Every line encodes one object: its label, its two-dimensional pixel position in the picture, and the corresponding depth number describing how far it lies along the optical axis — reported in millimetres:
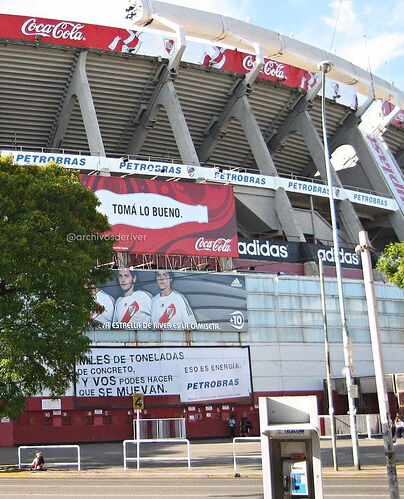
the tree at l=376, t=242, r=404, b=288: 27938
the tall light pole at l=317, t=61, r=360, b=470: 21984
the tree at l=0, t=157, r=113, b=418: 22781
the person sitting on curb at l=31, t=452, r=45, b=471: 23562
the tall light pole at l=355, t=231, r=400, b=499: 13091
